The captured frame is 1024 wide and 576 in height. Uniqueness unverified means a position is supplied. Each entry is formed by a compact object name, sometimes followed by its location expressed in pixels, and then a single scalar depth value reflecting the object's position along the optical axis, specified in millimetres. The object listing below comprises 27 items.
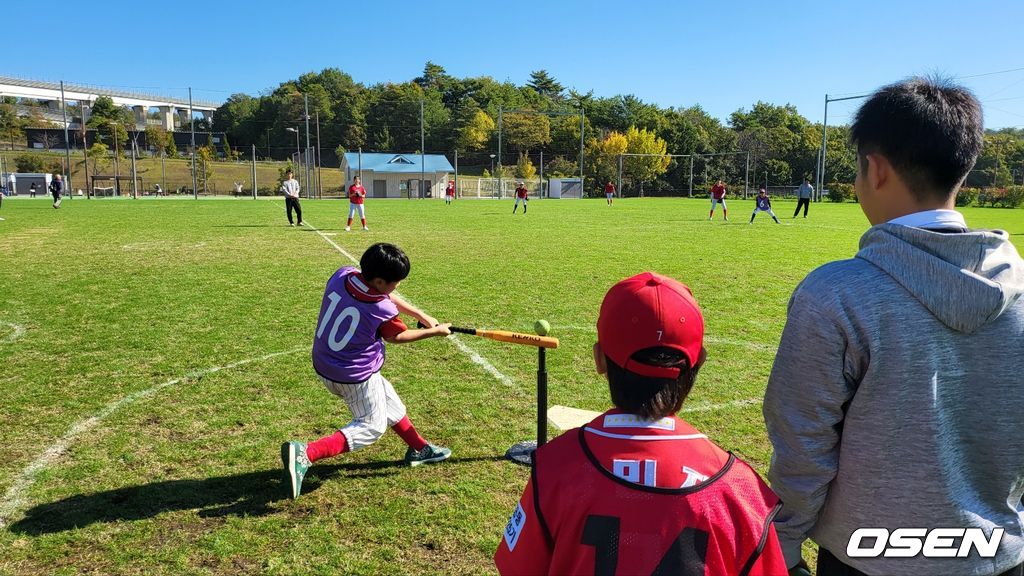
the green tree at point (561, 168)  79875
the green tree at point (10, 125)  74875
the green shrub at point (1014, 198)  48406
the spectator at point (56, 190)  32844
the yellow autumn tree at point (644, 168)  75000
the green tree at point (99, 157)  63191
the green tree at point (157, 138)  78844
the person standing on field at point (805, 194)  30578
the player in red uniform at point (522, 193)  35094
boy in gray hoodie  1566
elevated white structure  108375
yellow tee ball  3889
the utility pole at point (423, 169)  59825
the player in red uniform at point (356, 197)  21125
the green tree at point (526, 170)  77062
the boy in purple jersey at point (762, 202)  27047
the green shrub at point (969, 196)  50812
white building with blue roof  61562
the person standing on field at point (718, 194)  28375
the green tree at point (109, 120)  74750
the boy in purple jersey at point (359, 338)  3962
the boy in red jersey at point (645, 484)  1446
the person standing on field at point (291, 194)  22547
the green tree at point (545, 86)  118750
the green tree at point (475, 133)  84688
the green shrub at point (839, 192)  58375
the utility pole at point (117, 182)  53406
